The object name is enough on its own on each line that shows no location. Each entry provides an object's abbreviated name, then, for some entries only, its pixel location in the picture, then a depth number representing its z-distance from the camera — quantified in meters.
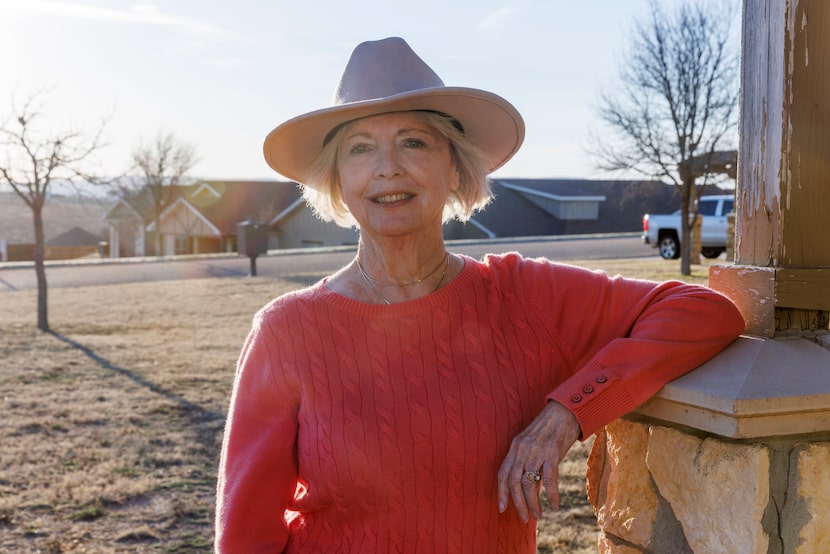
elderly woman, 1.85
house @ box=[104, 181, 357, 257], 38.12
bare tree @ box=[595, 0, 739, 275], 16.19
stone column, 1.71
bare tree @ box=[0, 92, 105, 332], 10.58
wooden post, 1.85
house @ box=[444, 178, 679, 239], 40.84
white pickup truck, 20.45
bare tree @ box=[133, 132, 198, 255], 38.12
